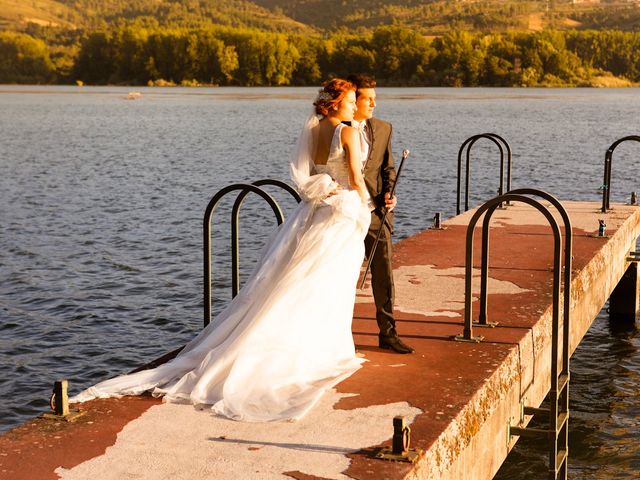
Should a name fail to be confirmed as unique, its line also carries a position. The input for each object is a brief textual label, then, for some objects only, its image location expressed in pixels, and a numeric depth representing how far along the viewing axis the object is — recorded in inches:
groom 305.1
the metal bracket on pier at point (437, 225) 566.3
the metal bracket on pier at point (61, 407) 256.4
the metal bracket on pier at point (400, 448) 228.4
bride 269.1
